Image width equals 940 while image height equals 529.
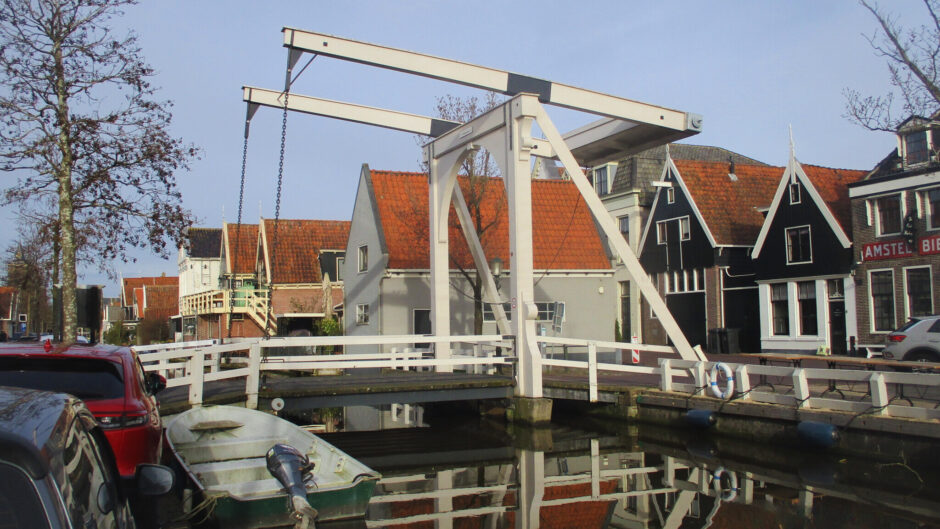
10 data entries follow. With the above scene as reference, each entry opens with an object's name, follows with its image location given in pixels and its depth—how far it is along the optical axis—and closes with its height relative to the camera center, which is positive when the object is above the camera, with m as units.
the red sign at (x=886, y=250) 25.52 +2.31
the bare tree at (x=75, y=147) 13.15 +3.07
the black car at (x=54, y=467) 2.49 -0.46
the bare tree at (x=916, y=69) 12.80 +4.04
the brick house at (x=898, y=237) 24.89 +2.70
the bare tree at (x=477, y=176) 22.92 +4.26
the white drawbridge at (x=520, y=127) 14.43 +3.93
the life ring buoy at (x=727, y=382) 13.17 -0.92
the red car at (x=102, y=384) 6.07 -0.40
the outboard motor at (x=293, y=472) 7.17 -1.30
